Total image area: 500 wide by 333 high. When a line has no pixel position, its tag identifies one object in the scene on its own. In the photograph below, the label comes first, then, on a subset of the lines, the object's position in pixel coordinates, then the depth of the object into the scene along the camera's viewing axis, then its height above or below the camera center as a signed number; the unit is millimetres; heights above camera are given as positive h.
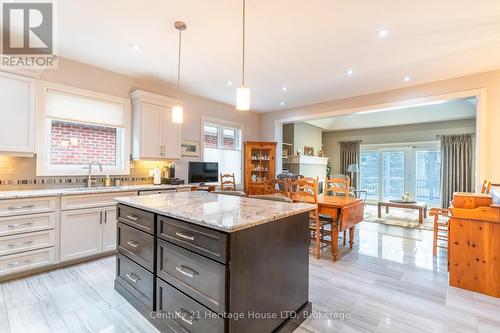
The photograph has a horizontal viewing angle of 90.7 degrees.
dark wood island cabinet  1466 -686
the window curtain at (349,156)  8758 +417
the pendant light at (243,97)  2180 +608
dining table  3312 -621
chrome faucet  3666 -186
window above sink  3371 +491
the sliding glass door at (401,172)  7480 -110
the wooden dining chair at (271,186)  6021 -493
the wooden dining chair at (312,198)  3455 -471
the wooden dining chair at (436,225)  3557 -835
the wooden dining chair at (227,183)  5516 -392
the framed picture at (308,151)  8114 +535
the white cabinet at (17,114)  2867 +582
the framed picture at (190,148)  5066 +352
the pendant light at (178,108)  2691 +651
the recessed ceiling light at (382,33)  2762 +1542
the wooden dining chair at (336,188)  3938 -353
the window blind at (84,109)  3447 +816
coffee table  5543 -868
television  5035 -145
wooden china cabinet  6223 +27
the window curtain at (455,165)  6633 +114
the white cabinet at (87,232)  3062 -896
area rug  5355 -1224
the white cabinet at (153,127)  4125 +654
